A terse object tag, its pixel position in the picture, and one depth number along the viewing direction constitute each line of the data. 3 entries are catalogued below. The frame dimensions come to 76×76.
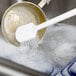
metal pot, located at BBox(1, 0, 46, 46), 1.19
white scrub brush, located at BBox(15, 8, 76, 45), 1.14
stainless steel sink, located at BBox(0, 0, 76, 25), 1.22
